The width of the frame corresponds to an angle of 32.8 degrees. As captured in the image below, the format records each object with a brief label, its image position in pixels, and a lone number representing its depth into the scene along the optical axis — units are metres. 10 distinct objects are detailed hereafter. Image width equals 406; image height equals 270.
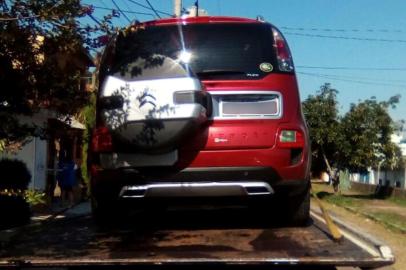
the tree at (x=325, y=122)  25.04
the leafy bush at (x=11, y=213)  10.09
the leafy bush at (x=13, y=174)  12.03
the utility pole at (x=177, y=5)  18.36
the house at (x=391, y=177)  30.06
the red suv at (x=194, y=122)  5.34
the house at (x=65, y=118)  5.66
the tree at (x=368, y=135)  25.14
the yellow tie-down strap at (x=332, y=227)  5.21
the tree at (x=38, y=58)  5.04
